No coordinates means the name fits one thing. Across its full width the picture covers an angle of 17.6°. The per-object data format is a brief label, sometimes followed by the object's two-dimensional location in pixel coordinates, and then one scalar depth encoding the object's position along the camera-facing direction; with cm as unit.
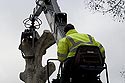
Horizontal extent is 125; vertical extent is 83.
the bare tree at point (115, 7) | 1007
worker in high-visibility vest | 636
